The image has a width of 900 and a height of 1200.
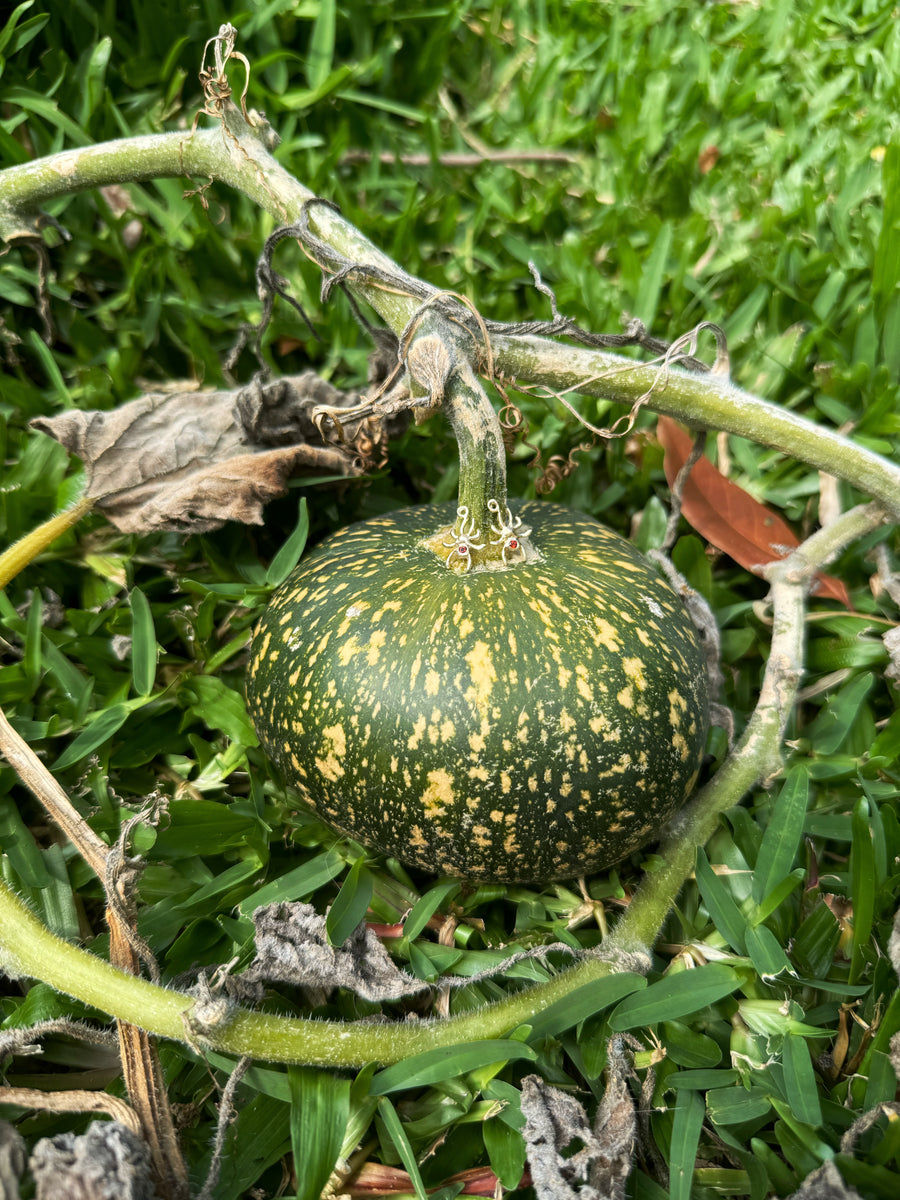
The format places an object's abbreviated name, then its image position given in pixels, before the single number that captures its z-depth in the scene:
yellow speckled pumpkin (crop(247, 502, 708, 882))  0.28
